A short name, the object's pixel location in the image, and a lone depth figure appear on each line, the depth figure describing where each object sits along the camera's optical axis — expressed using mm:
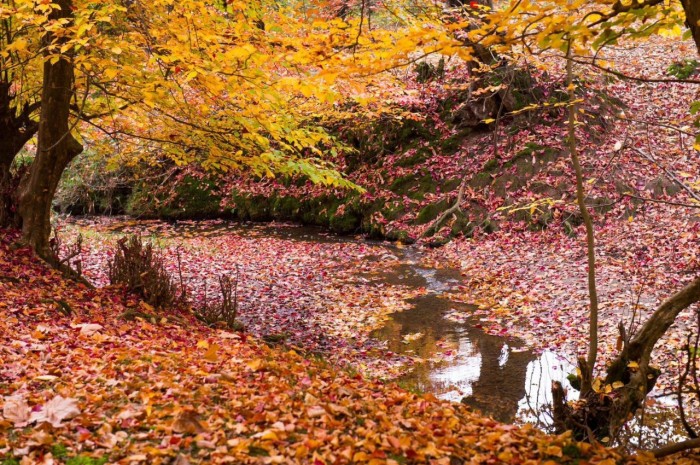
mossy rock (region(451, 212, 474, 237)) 13469
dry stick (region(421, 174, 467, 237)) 14000
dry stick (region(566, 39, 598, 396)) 4512
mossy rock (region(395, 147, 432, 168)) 16266
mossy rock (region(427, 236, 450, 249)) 13625
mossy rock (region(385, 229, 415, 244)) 14508
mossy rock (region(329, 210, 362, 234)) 16453
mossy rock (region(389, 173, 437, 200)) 15266
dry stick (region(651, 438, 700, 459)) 3562
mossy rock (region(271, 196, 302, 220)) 18469
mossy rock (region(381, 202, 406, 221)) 15352
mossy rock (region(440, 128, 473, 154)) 15922
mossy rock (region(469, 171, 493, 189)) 14219
